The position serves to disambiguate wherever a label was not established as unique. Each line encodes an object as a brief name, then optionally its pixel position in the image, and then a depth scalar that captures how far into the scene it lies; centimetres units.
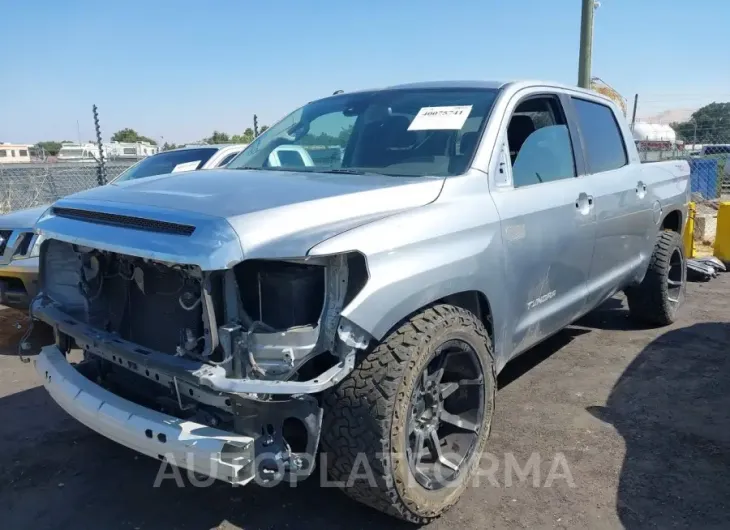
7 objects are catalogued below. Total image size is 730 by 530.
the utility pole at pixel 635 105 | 1381
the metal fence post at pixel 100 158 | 1092
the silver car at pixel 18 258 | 521
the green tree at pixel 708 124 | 1973
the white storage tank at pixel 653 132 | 2489
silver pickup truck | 231
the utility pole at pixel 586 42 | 845
